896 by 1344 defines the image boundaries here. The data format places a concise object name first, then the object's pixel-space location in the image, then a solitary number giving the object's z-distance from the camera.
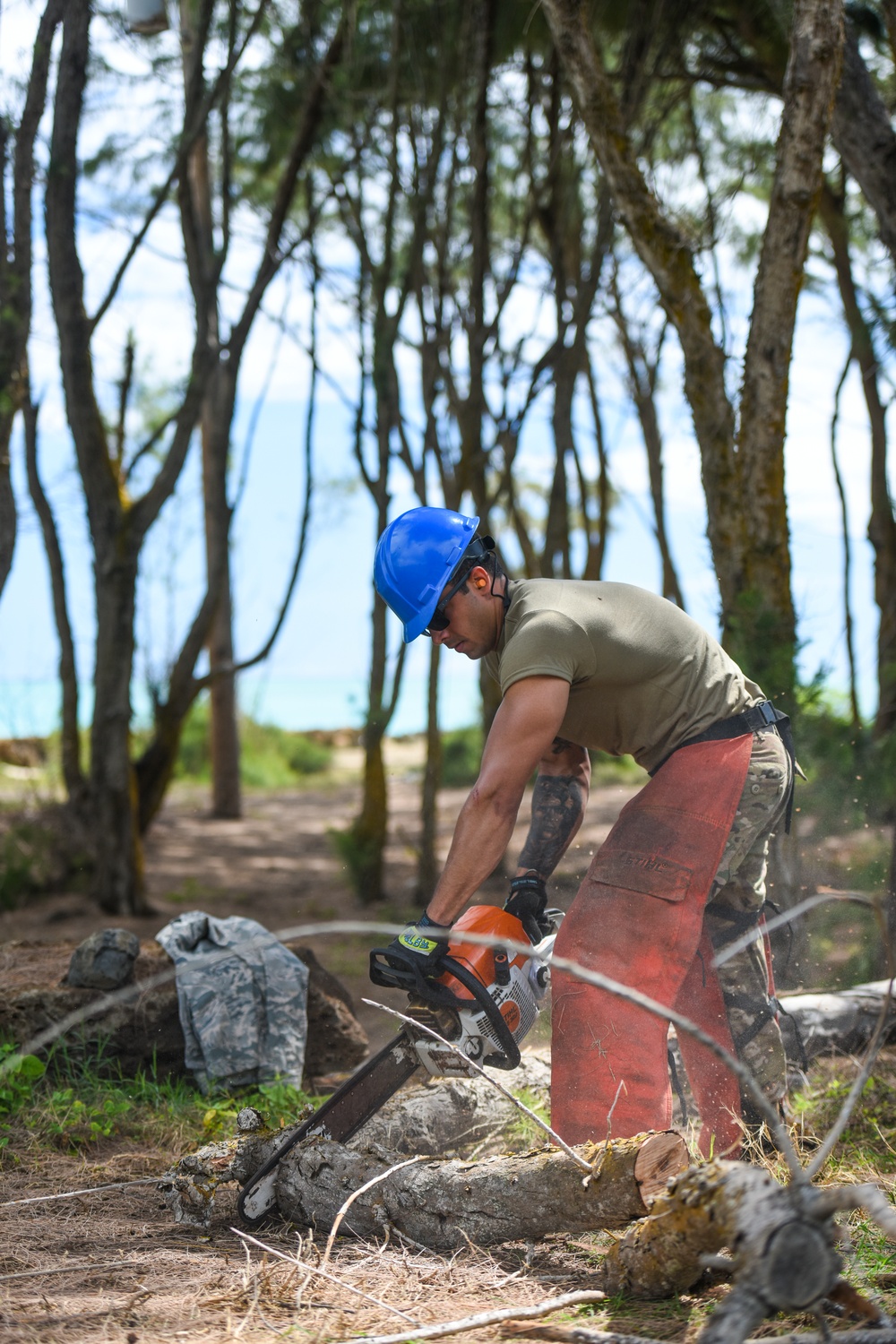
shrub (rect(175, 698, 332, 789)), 15.70
